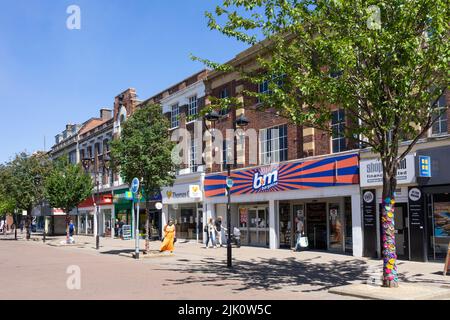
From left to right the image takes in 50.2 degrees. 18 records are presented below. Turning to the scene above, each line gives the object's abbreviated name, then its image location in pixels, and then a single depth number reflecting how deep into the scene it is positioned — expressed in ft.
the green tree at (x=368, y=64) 34.27
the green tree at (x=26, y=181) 130.00
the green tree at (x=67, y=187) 111.14
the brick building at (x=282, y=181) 66.29
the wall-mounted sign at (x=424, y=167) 53.52
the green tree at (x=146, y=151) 70.74
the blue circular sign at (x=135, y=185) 64.59
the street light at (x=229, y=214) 53.16
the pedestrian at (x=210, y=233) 83.66
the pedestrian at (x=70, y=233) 108.28
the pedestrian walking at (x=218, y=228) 85.97
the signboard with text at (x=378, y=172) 55.36
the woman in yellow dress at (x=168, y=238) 68.08
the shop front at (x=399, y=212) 55.16
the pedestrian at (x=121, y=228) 126.72
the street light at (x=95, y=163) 83.67
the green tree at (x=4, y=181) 133.54
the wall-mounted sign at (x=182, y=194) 96.17
